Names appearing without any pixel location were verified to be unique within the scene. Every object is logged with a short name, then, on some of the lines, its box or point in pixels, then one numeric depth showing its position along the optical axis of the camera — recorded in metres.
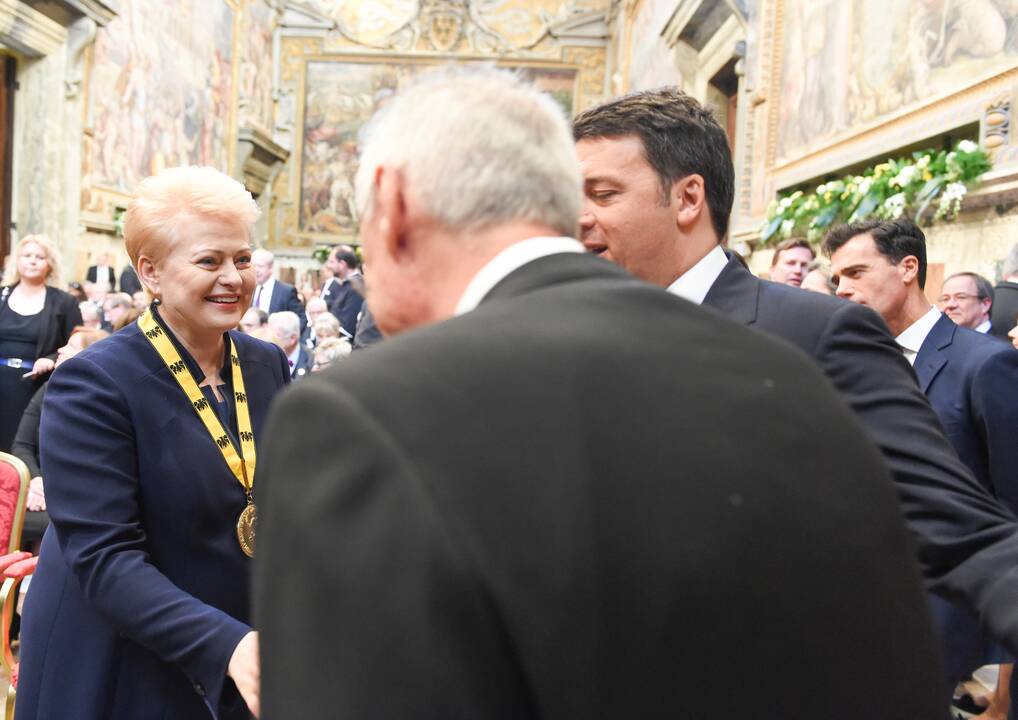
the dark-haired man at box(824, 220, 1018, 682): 3.19
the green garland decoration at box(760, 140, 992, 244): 6.21
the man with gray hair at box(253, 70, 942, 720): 0.73
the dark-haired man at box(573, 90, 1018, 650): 1.75
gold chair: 3.74
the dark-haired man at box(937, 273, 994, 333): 5.42
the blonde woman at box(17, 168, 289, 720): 1.93
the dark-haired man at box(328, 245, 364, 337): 10.35
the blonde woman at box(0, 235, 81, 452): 6.75
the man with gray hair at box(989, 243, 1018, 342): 5.23
